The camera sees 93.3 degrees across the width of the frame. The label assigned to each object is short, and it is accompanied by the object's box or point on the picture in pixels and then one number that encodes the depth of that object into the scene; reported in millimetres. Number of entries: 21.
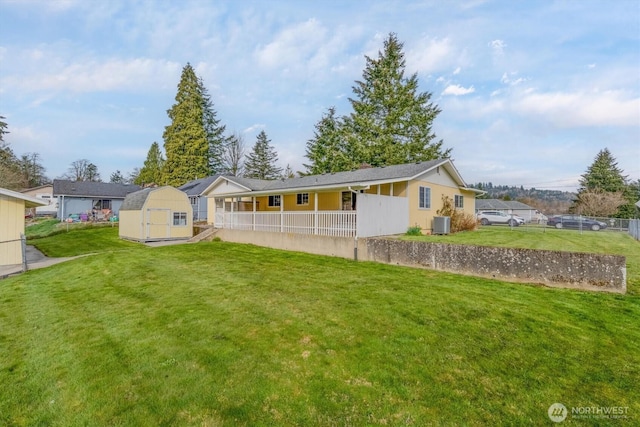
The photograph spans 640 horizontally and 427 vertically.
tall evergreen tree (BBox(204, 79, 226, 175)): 43500
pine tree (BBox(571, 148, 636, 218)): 37906
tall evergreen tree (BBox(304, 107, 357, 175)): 33344
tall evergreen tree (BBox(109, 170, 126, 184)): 66312
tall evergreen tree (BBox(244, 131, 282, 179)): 47000
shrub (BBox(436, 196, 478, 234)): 17078
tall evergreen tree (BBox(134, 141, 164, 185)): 49044
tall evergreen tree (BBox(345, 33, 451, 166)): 31625
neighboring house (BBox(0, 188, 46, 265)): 11242
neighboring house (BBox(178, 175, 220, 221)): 28422
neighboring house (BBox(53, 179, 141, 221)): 31797
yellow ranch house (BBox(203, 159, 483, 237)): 12344
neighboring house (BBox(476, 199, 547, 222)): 48119
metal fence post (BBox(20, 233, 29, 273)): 10375
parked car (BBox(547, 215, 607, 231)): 24344
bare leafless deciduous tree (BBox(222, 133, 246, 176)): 45000
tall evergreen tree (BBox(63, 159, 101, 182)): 58438
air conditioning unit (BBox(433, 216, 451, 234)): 15234
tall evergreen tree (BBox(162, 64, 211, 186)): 36219
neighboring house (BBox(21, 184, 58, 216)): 37781
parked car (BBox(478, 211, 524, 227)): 30503
